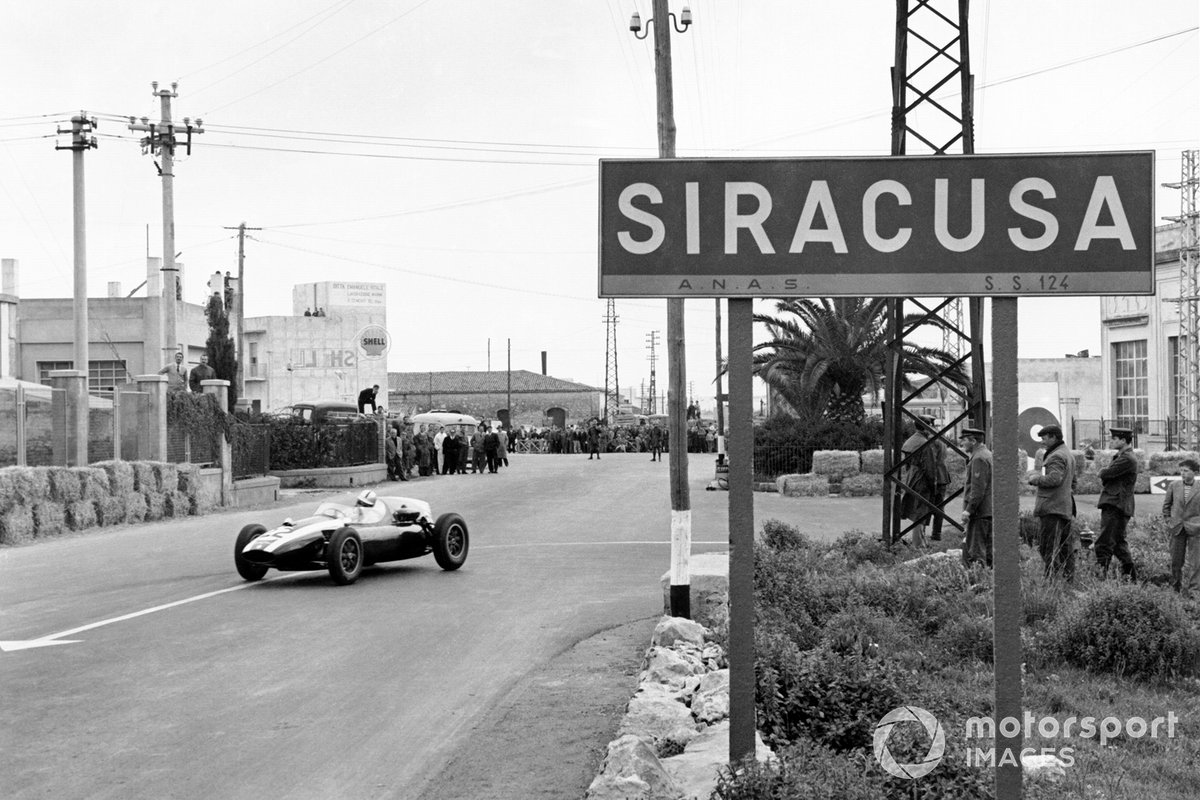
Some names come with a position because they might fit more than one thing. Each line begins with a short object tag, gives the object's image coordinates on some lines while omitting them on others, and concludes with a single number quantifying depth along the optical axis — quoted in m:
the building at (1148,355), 41.91
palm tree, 32.06
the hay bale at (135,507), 23.70
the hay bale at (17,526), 19.88
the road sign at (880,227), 4.82
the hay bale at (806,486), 29.73
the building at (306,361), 73.50
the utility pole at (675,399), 11.21
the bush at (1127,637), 8.37
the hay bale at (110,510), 22.97
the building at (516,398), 104.50
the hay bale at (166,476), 25.03
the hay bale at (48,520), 20.92
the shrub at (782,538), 14.38
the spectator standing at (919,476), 16.03
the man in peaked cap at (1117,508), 12.60
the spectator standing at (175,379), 28.84
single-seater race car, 14.01
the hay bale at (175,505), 25.22
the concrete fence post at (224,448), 28.25
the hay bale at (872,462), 29.61
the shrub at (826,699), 6.29
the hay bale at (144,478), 24.31
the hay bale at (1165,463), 30.58
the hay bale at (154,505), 24.58
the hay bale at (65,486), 21.61
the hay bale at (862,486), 29.59
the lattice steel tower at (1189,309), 34.69
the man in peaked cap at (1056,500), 12.33
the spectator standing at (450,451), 40.62
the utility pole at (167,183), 30.86
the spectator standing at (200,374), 33.50
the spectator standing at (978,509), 12.93
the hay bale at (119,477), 23.38
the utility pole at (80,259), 28.98
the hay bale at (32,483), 20.48
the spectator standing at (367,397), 44.81
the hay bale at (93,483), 22.47
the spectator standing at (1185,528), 12.34
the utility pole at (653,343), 120.65
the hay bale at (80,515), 22.02
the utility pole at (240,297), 48.16
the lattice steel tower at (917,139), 15.45
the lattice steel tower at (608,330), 88.00
